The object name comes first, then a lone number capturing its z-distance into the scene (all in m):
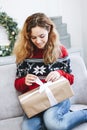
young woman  1.52
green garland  2.49
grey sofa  1.67
